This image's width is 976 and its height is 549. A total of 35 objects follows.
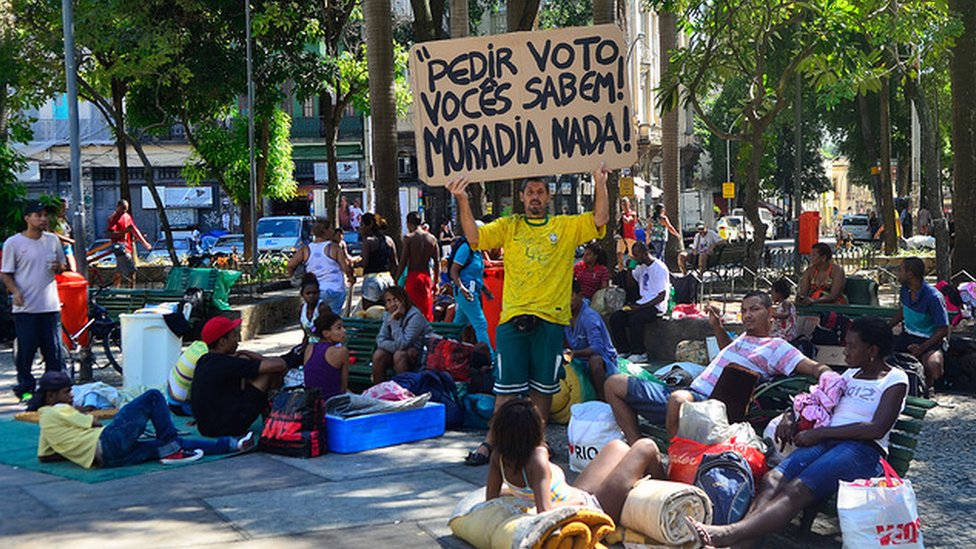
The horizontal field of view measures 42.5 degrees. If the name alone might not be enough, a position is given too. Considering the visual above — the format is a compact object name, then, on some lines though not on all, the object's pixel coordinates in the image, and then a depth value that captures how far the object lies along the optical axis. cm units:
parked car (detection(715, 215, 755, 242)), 4421
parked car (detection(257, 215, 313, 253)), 3738
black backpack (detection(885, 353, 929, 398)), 945
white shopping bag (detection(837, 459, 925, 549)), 568
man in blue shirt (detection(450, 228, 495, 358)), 1179
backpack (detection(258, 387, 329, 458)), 869
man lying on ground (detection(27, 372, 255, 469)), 841
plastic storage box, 880
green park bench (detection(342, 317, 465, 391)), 1116
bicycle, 1293
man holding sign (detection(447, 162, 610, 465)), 772
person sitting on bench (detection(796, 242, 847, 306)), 1223
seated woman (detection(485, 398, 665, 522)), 612
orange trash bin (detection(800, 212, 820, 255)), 2372
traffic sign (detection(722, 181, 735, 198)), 5228
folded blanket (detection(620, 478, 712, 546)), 589
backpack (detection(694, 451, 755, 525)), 609
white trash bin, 1169
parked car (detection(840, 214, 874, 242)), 5547
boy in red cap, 888
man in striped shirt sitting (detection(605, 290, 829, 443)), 752
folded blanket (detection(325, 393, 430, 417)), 909
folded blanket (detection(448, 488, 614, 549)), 563
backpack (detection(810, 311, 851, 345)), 1074
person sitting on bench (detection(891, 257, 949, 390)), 1055
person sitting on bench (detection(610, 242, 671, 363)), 1348
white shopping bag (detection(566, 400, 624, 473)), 773
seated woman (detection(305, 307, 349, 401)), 925
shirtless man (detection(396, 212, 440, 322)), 1278
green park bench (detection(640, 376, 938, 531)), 643
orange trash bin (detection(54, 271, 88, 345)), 1306
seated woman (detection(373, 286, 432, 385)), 1030
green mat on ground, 826
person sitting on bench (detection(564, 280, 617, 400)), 952
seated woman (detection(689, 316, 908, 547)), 602
